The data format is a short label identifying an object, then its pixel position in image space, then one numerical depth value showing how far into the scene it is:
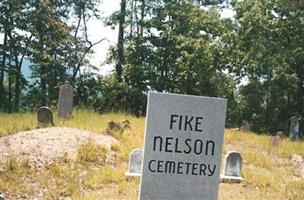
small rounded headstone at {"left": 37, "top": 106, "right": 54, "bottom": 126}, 14.75
